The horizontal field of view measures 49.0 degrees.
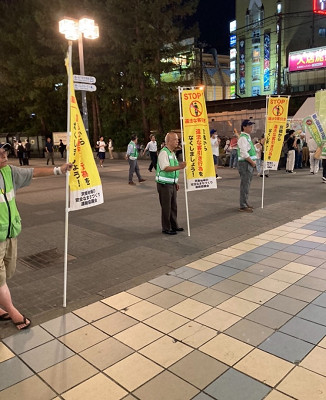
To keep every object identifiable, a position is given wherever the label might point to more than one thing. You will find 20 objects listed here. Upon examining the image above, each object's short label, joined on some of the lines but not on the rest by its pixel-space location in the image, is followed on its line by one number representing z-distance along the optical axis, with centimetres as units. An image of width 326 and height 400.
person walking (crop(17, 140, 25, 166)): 2375
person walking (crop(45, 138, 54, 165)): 2275
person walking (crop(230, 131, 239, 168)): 1676
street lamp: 1250
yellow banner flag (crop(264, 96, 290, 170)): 877
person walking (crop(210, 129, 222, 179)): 1416
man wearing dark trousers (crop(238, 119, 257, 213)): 787
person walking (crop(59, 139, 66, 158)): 2884
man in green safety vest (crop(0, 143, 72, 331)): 340
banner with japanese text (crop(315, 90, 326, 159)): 1126
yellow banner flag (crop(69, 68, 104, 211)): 400
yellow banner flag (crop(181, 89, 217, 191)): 652
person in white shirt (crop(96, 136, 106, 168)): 2067
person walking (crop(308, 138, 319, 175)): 1484
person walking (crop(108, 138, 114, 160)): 2635
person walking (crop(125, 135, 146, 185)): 1274
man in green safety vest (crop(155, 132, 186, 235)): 632
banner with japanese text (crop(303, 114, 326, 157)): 1143
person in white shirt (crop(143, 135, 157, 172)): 1602
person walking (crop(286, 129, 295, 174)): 1551
